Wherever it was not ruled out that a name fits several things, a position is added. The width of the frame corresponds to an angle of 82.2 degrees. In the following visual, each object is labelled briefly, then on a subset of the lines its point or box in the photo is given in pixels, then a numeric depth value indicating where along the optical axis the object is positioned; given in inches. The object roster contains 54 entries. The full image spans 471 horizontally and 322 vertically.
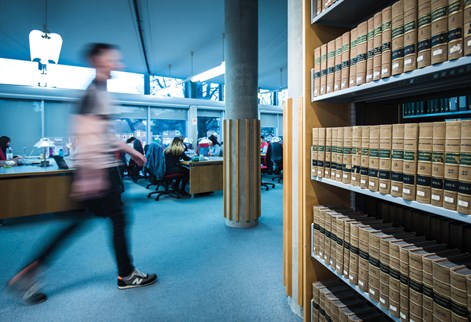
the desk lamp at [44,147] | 171.2
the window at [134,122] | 343.0
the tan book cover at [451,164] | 33.3
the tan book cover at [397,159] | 40.5
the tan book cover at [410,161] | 38.4
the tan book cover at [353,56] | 49.3
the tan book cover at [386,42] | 42.1
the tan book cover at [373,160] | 44.9
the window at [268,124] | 448.8
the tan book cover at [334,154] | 54.8
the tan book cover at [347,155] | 51.1
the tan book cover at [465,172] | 31.8
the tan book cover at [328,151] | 56.6
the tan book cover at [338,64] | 53.2
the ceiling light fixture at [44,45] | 129.0
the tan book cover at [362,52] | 47.1
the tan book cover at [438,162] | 35.0
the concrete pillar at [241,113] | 137.9
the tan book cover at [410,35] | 38.0
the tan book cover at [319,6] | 57.9
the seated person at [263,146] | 301.5
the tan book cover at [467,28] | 31.8
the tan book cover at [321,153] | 58.5
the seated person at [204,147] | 267.2
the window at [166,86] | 351.6
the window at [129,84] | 322.4
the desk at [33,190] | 142.6
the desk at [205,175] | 211.5
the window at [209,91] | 381.6
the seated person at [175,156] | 205.2
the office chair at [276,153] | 260.1
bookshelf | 55.5
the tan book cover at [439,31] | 34.3
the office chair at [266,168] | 251.5
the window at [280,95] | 445.7
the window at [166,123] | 362.3
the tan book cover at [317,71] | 59.1
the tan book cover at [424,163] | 36.4
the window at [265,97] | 442.6
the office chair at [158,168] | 204.5
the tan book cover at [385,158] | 42.6
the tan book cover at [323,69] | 57.4
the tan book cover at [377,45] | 43.8
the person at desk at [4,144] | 193.7
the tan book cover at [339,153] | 53.2
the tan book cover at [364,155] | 46.9
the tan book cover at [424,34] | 36.2
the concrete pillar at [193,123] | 369.1
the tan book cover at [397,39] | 39.9
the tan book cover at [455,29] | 32.8
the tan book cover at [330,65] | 55.2
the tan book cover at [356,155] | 48.9
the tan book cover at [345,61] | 51.4
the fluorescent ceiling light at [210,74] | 229.0
